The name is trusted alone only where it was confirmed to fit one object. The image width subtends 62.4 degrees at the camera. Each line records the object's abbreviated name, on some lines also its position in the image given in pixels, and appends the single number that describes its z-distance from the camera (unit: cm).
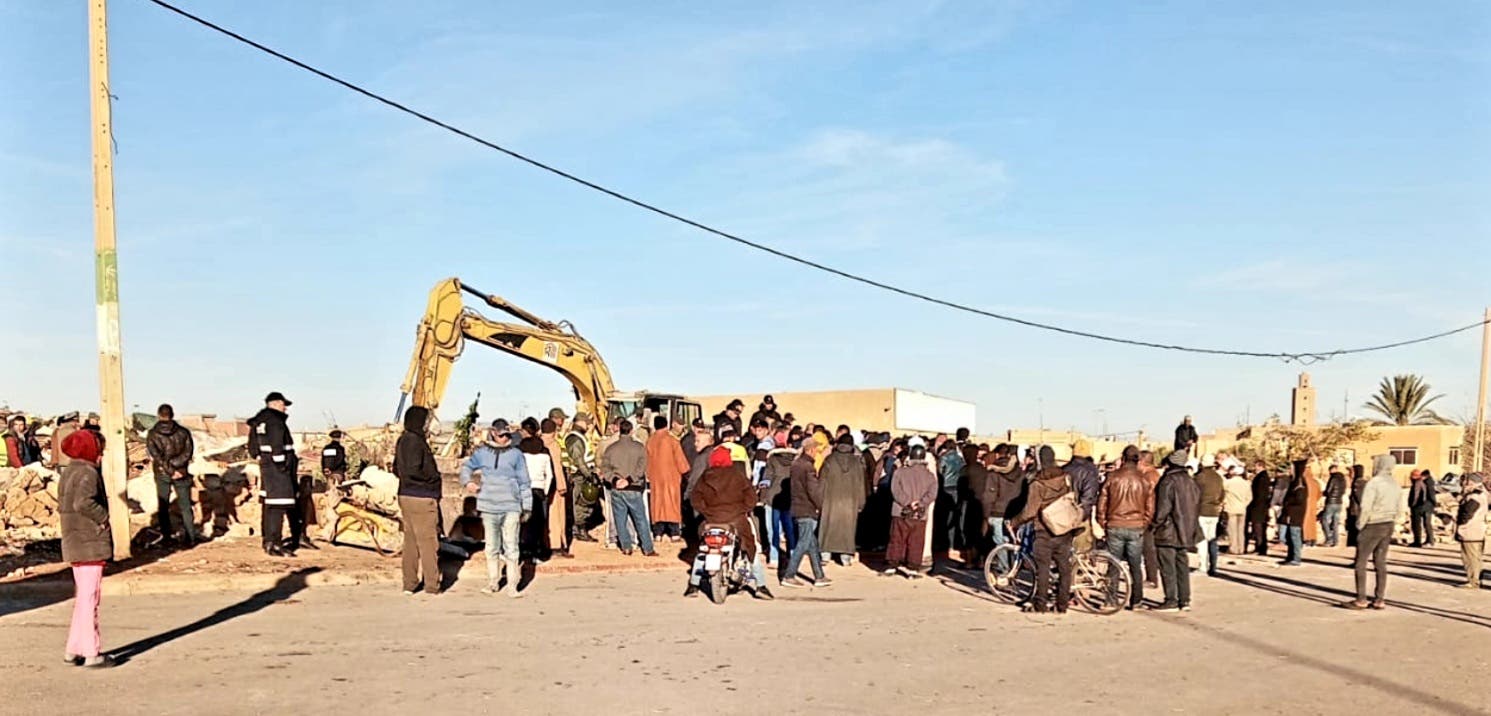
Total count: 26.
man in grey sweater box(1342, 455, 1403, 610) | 1408
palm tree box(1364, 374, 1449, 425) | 5316
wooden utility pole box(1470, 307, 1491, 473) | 3769
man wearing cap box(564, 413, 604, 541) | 1861
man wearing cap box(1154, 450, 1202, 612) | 1352
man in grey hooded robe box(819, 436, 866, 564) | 1633
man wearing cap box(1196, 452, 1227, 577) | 1722
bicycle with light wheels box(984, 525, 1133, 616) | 1343
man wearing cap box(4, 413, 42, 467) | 2134
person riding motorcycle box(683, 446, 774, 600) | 1345
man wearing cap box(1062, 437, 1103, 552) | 1474
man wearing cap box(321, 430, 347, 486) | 1991
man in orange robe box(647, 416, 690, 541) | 1759
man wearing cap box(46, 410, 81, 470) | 1839
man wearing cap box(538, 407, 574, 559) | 1616
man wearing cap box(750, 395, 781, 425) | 2009
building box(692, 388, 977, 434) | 5062
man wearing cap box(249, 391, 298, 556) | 1457
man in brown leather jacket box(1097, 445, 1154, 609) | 1345
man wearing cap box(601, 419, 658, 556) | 1661
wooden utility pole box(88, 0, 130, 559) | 1353
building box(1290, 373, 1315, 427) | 4962
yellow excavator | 2270
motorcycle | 1327
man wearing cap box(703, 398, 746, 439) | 1945
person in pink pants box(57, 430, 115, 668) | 888
